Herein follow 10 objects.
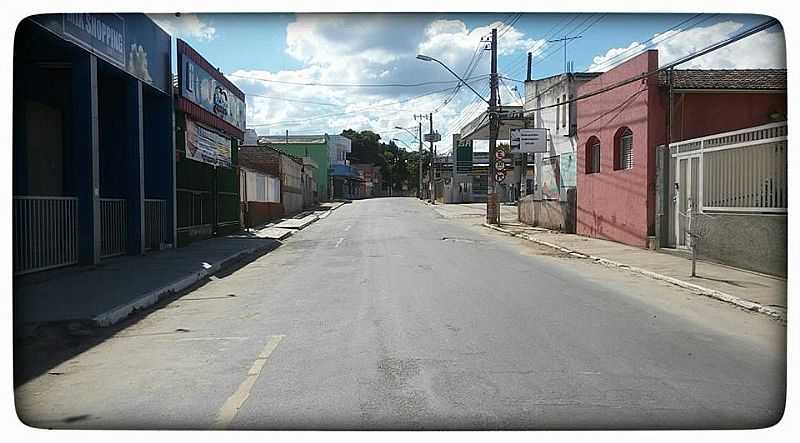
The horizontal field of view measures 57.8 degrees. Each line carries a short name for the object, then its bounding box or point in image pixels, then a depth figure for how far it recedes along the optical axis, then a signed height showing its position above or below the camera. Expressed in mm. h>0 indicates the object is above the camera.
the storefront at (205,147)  20391 +1943
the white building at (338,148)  90562 +7973
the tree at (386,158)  116500 +8249
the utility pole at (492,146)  33312 +2855
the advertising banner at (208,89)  19938 +3795
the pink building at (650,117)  18500 +2342
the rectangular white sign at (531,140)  32281 +2961
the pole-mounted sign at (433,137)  78812 +7675
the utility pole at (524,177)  51281 +2187
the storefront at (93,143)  13047 +1517
